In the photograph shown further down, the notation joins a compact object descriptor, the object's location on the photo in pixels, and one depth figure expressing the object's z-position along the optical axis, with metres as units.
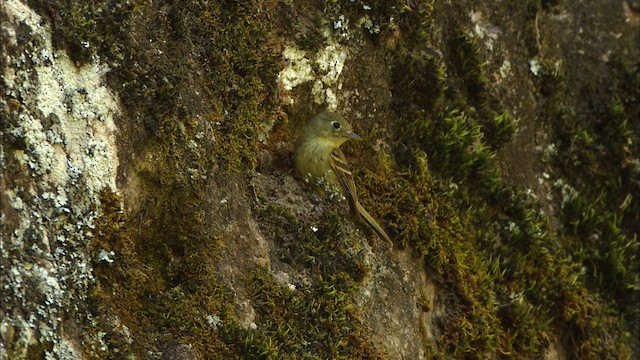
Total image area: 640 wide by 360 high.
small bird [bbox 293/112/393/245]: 12.02
